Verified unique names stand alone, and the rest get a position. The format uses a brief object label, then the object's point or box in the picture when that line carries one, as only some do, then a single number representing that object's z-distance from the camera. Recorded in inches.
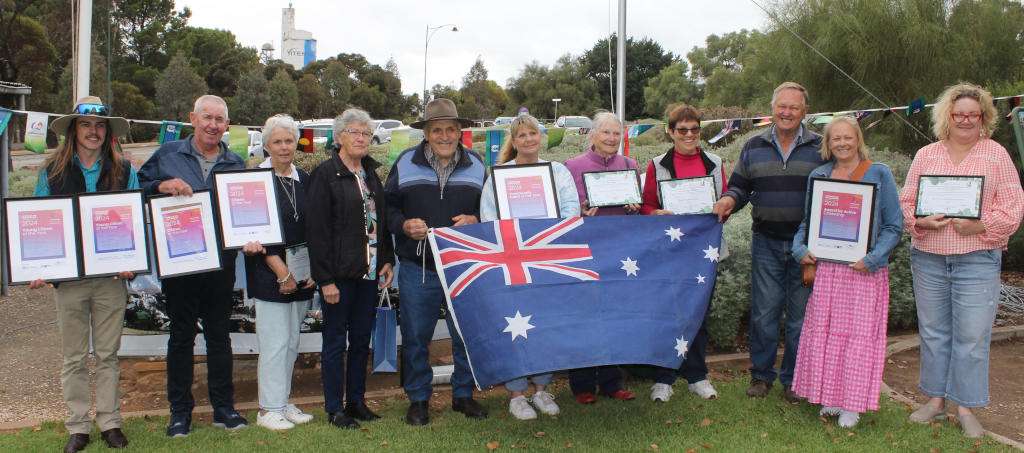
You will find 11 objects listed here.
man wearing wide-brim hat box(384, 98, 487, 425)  205.8
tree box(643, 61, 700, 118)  2738.7
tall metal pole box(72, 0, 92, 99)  307.7
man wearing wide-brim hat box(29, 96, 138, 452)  187.0
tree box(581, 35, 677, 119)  3275.1
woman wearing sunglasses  218.7
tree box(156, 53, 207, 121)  1715.1
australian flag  183.8
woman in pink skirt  201.6
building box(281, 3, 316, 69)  6131.9
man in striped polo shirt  215.0
